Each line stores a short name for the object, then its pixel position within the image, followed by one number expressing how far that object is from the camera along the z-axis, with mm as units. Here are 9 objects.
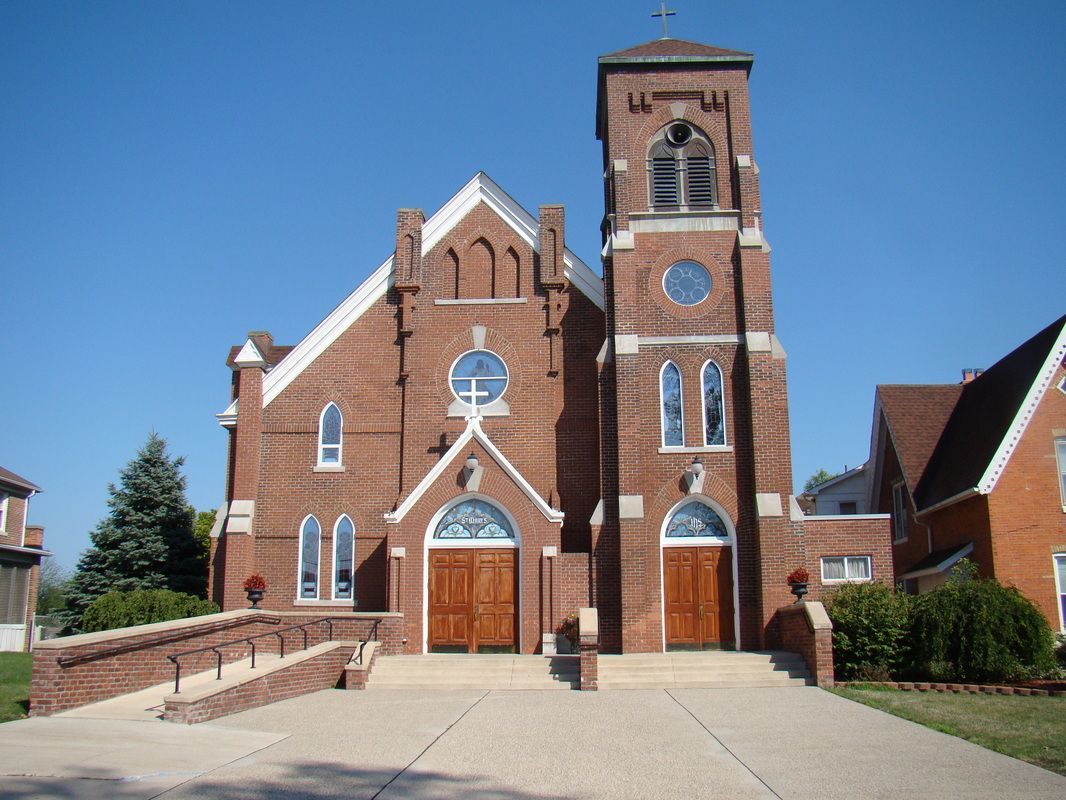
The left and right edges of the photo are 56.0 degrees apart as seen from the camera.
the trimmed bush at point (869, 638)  18031
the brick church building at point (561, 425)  21312
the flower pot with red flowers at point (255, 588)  20422
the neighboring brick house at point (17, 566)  35500
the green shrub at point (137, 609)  20094
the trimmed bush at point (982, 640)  17328
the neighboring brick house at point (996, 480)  22844
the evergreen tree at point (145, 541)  28688
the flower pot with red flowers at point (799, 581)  19547
